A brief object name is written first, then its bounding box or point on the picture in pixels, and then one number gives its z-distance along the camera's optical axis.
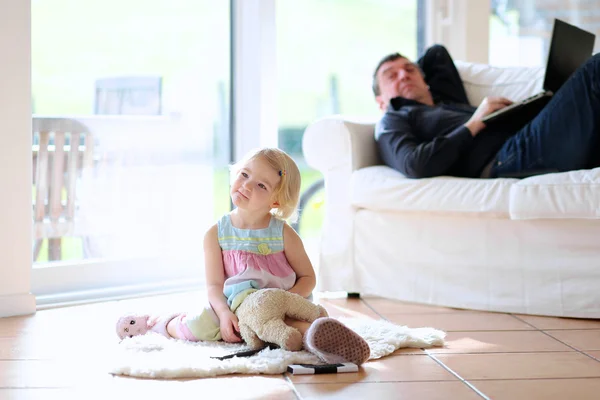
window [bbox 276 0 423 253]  4.25
